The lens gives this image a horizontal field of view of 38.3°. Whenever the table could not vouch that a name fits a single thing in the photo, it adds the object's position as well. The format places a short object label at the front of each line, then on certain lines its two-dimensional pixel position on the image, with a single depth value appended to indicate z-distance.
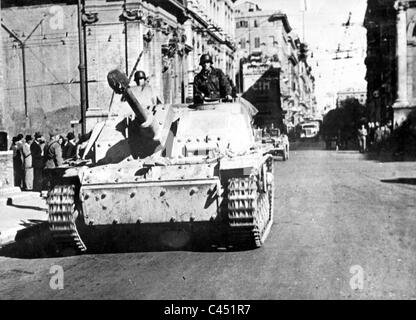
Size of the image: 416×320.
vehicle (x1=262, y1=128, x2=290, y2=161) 28.10
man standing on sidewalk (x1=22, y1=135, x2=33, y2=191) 15.04
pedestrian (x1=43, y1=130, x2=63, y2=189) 14.00
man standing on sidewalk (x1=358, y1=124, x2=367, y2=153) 35.97
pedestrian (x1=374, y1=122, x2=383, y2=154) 34.88
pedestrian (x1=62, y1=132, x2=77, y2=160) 15.35
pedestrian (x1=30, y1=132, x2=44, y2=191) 15.55
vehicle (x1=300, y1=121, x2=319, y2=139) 84.06
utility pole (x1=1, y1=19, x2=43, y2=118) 24.89
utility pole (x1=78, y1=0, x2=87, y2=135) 15.27
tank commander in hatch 10.05
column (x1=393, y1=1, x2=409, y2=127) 37.91
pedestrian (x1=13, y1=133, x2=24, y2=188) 15.25
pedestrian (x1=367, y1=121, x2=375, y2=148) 37.69
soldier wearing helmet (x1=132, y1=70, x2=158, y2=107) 9.23
